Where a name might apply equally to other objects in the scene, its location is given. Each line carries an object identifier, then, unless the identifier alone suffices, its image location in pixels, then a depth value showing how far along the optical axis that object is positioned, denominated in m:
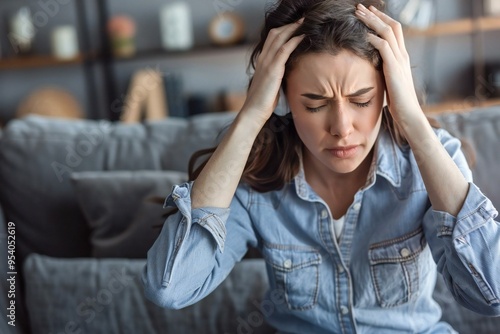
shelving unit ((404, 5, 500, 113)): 3.38
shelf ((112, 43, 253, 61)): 3.63
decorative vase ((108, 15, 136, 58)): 3.71
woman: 1.11
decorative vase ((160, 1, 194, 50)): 3.66
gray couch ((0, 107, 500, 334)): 1.54
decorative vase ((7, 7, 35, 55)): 3.76
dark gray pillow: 1.61
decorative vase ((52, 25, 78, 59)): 3.77
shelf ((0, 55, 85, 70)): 3.74
